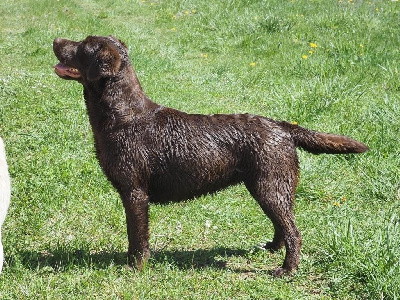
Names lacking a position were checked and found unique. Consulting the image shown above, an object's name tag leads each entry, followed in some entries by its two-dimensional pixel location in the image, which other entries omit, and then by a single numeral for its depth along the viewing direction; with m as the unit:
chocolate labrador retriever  7.41
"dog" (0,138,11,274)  6.19
